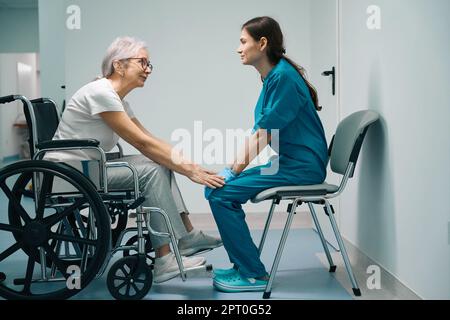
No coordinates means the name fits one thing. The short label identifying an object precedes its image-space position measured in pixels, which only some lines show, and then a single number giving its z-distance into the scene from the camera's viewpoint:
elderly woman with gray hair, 2.10
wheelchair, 1.86
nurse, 2.08
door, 2.89
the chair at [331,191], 2.02
